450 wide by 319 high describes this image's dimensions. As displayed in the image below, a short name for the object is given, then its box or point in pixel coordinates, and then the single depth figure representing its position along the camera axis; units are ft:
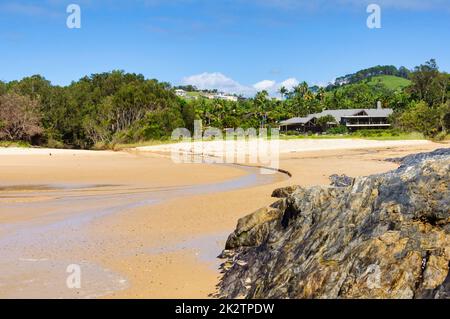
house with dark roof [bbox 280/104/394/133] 313.12
